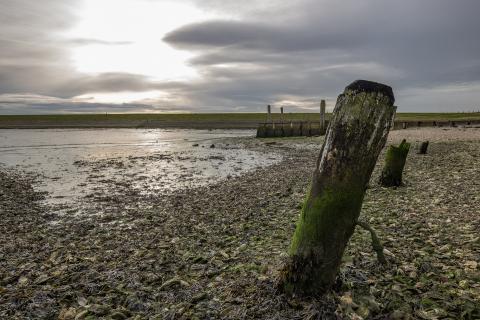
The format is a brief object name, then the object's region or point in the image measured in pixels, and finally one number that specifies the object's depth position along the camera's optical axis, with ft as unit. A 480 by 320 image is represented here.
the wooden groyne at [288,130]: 168.76
